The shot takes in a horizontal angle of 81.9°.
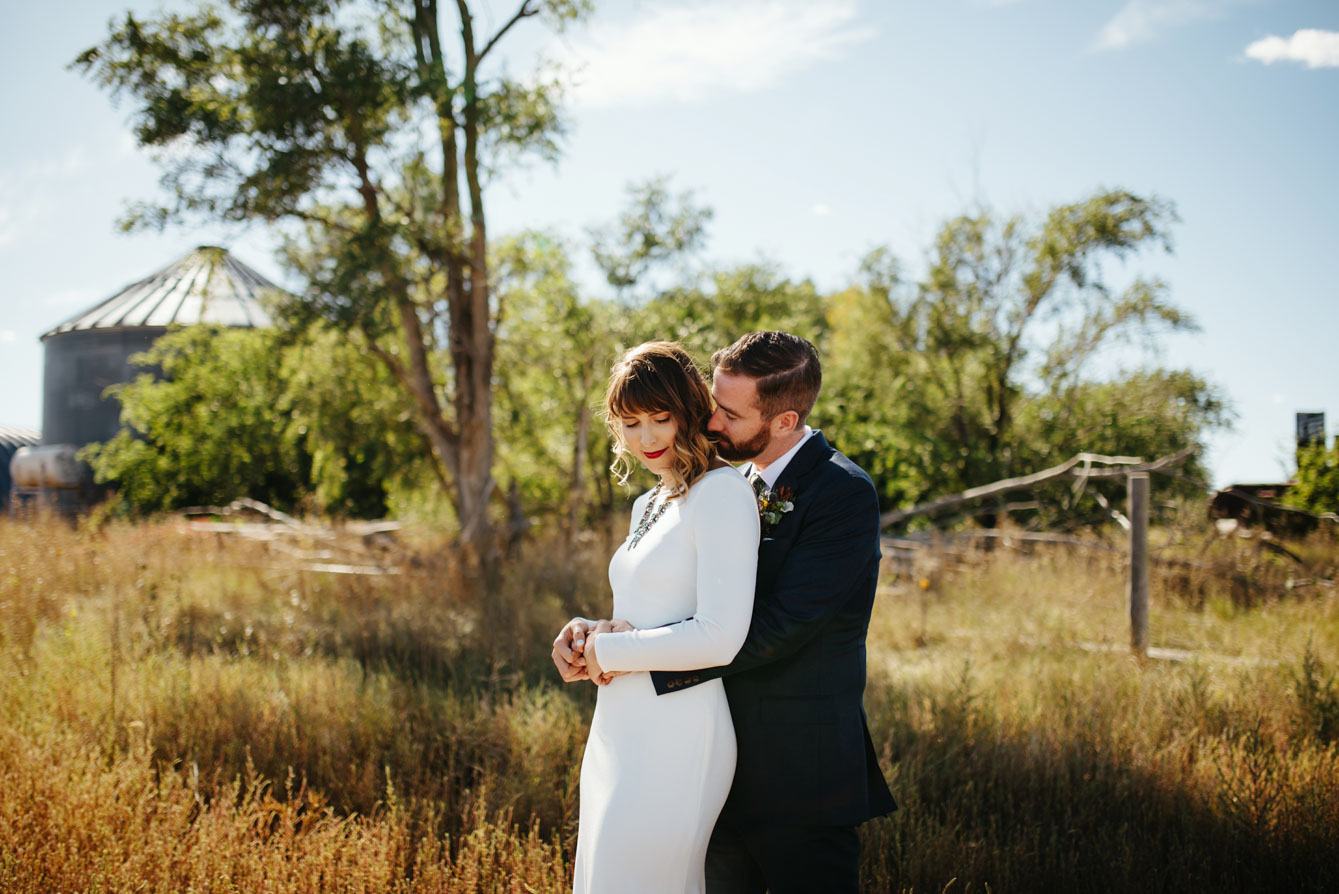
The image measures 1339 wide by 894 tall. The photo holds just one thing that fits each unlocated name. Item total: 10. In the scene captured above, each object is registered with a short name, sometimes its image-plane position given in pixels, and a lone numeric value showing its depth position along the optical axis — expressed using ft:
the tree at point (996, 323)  43.55
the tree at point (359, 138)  28.91
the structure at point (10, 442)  79.77
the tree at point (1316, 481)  32.99
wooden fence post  21.15
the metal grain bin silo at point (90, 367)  70.49
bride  6.70
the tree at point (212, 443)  56.90
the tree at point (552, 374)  39.45
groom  7.05
